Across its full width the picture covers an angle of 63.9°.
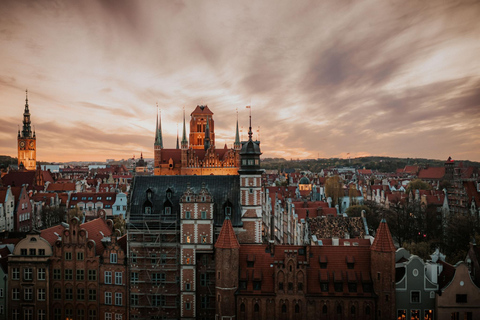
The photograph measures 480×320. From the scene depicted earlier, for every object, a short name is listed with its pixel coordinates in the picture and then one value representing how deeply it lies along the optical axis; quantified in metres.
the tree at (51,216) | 85.99
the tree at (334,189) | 106.21
